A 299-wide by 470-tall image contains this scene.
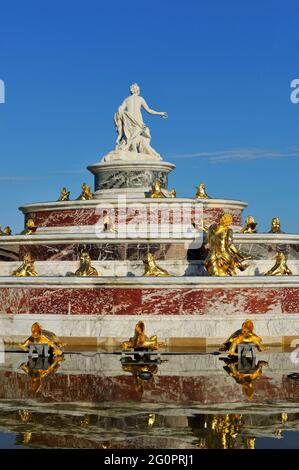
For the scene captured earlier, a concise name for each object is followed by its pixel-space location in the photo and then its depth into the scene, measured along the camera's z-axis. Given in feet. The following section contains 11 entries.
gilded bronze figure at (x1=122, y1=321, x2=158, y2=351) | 62.28
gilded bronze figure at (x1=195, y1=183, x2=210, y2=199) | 101.43
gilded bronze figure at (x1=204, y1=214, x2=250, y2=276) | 74.23
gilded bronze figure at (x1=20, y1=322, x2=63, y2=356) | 62.08
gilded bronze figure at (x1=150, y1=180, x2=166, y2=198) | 99.45
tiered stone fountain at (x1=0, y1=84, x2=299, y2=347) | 70.13
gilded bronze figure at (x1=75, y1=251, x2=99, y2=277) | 76.28
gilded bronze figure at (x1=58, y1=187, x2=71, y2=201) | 107.34
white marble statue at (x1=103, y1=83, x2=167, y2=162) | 109.09
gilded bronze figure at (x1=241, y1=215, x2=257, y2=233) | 94.38
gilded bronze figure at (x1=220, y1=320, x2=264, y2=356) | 61.52
